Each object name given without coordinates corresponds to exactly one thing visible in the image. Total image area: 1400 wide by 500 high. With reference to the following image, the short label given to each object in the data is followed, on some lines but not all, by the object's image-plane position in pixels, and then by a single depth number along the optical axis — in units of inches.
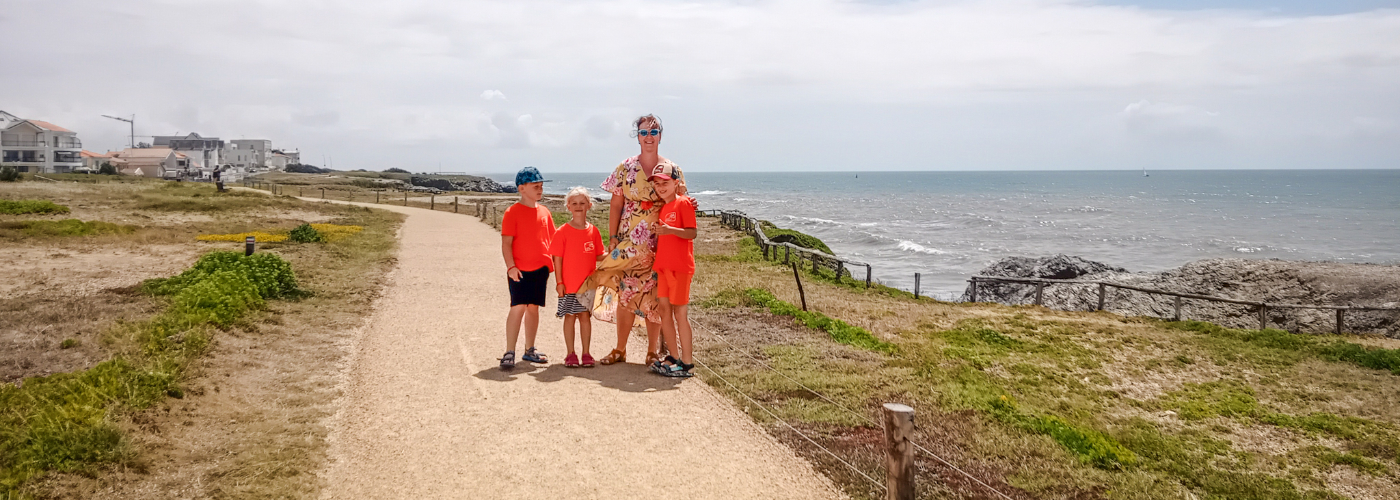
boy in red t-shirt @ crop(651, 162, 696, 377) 279.9
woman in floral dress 289.6
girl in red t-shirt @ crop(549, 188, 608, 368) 298.0
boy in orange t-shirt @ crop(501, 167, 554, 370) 297.6
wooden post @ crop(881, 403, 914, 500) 189.8
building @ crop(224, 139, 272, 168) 4990.2
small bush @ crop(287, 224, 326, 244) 853.8
